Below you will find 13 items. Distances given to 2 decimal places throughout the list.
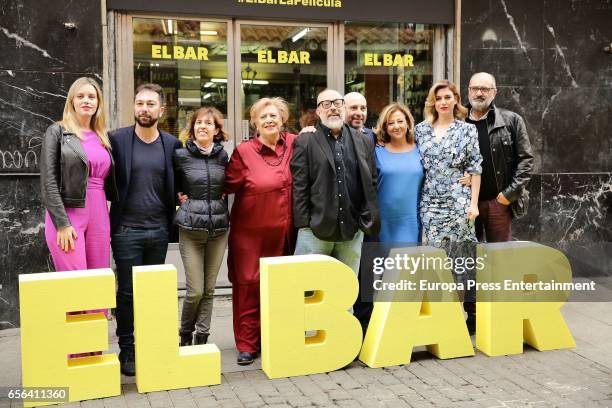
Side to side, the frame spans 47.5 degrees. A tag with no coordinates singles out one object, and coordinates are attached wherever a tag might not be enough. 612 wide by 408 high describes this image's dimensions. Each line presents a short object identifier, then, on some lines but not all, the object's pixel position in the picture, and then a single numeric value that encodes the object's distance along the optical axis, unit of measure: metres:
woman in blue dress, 5.50
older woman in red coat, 5.16
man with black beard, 4.95
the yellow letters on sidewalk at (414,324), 5.09
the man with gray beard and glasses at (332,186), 5.10
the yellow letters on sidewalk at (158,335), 4.59
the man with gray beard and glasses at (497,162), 5.89
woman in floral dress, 5.48
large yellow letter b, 4.81
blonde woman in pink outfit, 4.63
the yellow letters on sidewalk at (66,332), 4.37
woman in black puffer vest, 5.01
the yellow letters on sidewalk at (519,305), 5.33
